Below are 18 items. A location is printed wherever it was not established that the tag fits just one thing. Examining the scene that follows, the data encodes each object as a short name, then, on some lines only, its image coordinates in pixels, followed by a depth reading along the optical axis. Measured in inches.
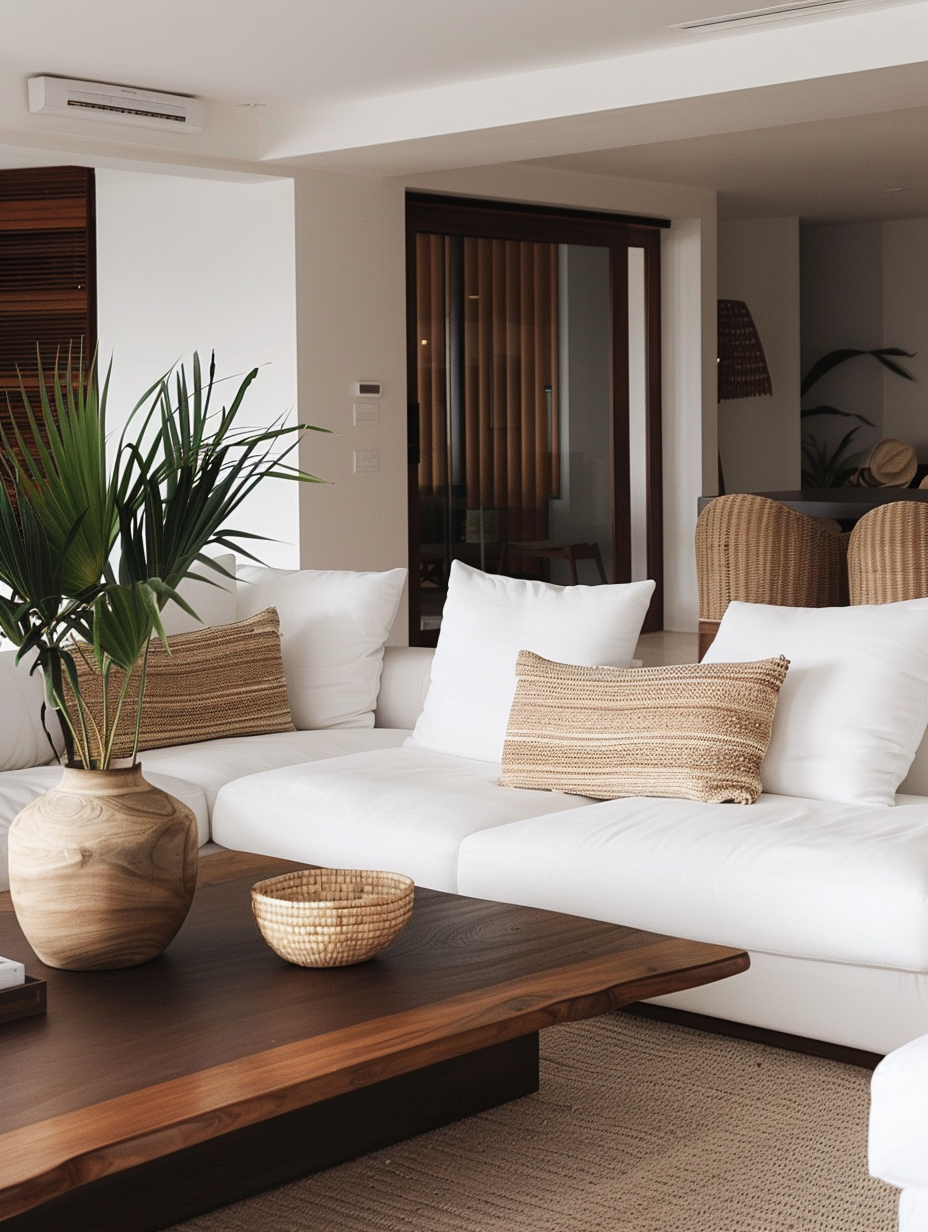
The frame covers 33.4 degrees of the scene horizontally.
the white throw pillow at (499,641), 152.8
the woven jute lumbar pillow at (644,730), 131.2
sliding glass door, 325.7
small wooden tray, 84.4
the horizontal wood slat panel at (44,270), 294.4
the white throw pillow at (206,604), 170.7
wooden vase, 90.7
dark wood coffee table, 71.7
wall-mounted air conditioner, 240.7
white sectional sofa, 107.9
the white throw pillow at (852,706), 131.0
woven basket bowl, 91.4
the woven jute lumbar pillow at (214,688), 162.1
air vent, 199.8
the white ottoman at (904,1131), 65.6
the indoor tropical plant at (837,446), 448.5
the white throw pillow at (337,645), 174.6
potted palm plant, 90.5
